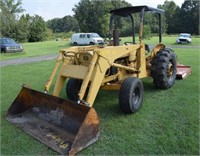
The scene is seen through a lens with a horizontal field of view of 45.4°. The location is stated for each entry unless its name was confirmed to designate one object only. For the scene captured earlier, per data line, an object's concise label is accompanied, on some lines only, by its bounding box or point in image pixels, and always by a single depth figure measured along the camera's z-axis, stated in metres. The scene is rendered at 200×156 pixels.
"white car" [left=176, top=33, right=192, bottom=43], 26.44
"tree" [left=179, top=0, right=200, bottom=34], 54.05
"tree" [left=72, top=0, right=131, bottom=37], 44.40
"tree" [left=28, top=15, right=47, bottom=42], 46.19
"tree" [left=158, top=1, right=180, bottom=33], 57.72
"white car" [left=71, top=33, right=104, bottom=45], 27.00
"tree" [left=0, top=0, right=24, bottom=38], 39.67
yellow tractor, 3.49
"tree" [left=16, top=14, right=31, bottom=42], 41.78
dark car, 19.64
